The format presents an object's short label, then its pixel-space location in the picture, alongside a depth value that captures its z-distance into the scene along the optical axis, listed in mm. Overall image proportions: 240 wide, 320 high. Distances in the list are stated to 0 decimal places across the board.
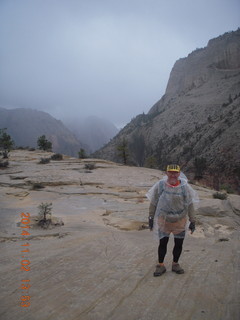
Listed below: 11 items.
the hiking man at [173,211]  3584
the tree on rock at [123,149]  33125
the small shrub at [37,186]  11195
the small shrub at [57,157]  21864
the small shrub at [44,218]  6129
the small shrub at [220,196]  10108
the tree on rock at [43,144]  40719
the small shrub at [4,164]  16606
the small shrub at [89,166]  17094
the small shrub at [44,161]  18792
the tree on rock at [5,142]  31969
